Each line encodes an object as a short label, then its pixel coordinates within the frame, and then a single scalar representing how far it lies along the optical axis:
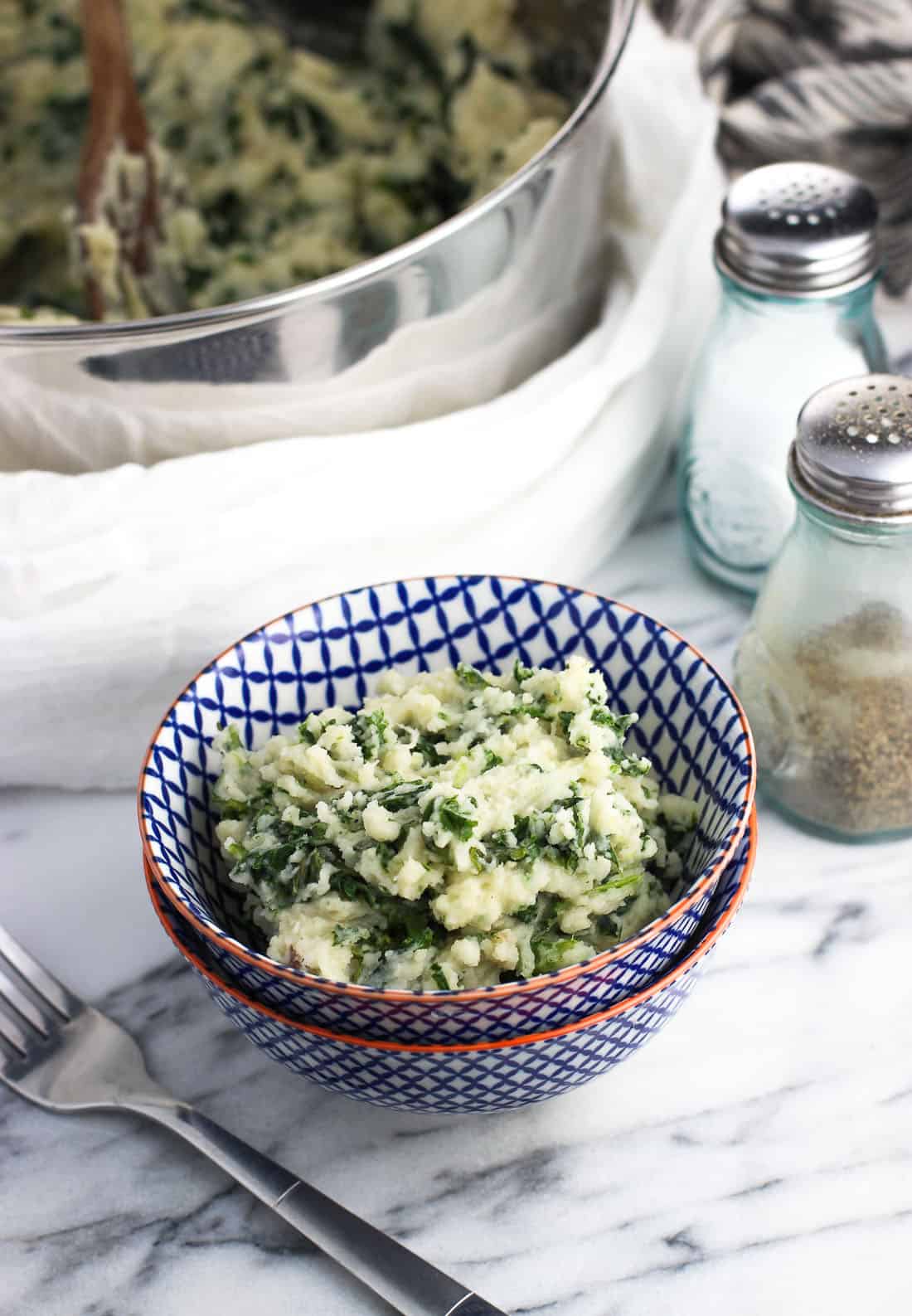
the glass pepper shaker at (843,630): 0.51
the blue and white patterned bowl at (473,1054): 0.46
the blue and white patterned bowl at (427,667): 0.46
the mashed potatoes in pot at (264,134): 0.68
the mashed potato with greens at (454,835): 0.47
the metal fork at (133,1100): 0.47
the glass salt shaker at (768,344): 0.56
